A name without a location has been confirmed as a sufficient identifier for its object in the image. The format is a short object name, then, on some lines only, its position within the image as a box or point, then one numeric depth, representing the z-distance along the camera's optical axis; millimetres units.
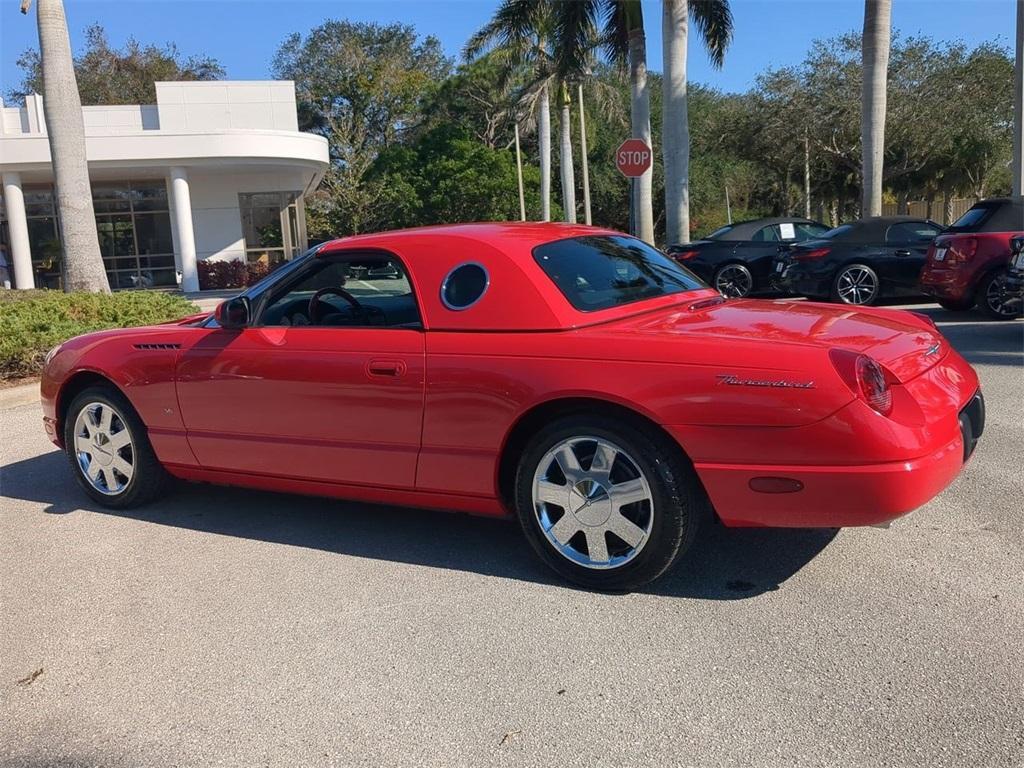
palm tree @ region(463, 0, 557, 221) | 21156
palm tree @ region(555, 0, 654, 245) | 18781
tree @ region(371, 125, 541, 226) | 41344
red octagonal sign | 15195
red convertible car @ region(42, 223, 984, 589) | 3375
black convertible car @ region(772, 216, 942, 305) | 12352
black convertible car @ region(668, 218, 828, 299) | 14180
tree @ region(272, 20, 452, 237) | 48500
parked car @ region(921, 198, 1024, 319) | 10445
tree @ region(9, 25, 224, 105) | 46719
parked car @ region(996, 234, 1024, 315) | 9336
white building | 23922
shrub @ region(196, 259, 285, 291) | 26609
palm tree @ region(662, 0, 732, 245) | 16891
